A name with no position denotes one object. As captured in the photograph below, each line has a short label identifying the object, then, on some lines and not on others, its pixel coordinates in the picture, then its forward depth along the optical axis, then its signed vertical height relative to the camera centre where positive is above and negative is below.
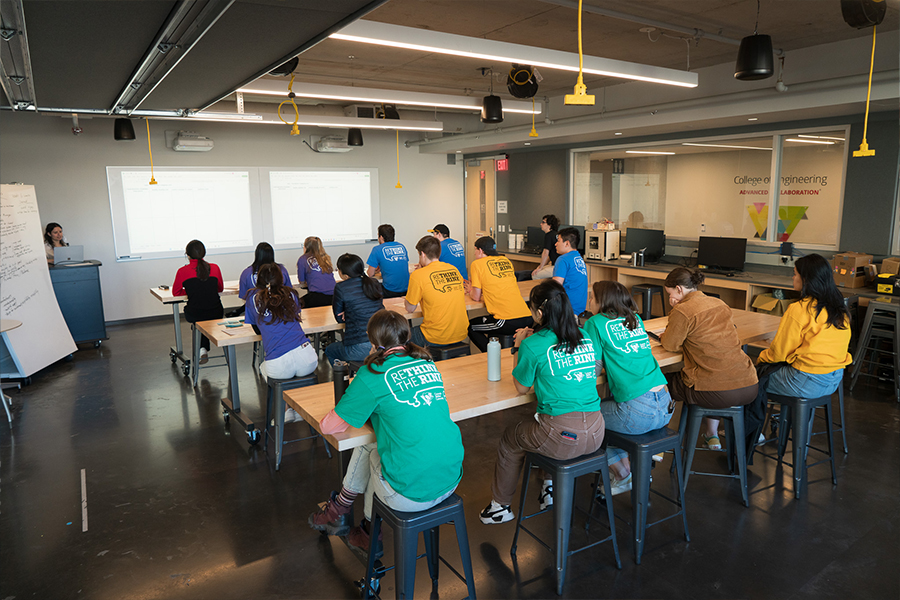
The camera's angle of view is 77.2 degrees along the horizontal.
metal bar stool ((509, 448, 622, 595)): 2.46 -1.25
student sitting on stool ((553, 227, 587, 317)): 4.85 -0.56
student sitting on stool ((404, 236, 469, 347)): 4.20 -0.68
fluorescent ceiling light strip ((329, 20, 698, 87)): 3.20 +0.99
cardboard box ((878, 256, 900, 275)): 5.03 -0.59
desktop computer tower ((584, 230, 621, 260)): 7.76 -0.56
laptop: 6.44 -0.46
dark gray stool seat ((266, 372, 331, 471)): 3.59 -1.17
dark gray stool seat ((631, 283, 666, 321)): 4.25 -1.06
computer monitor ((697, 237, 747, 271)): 6.47 -0.59
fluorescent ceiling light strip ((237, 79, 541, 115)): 4.59 +1.04
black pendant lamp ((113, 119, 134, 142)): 7.08 +1.03
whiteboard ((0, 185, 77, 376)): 5.34 -0.71
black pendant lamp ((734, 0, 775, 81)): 3.94 +1.01
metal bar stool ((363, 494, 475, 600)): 2.11 -1.22
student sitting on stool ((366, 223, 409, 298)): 6.02 -0.59
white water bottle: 2.86 -0.77
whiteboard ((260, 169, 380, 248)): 9.05 +0.08
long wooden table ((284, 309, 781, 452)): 2.34 -0.90
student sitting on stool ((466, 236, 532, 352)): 4.68 -0.73
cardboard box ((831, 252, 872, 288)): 5.25 -0.64
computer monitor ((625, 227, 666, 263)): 7.44 -0.50
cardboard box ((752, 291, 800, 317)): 5.73 -1.03
